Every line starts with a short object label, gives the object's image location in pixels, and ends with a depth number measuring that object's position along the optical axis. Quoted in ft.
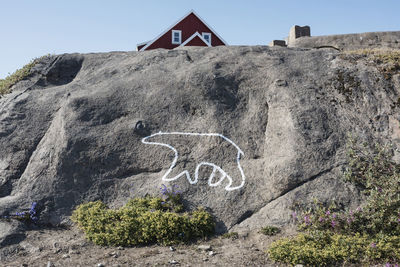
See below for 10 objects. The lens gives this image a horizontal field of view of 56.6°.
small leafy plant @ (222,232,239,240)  21.50
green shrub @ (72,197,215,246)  20.93
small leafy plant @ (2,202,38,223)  23.53
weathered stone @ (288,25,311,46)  65.10
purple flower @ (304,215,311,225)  20.93
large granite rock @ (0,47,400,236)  23.89
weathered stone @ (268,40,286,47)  60.80
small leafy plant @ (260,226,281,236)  21.35
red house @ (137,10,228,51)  94.43
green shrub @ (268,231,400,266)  17.80
